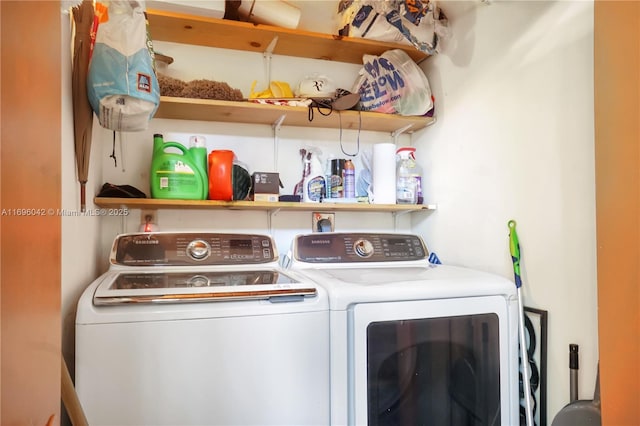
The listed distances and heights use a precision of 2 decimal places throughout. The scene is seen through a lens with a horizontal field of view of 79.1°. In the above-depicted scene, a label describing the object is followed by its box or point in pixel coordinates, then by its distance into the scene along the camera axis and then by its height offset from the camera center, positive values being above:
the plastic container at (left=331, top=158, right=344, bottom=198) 1.95 +0.18
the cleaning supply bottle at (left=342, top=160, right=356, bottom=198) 1.95 +0.16
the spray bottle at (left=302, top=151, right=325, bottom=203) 1.93 +0.13
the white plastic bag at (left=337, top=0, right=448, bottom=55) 1.78 +0.90
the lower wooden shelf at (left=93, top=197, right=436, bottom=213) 1.64 +0.04
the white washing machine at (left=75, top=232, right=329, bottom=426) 0.95 -0.36
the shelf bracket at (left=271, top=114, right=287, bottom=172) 2.06 +0.37
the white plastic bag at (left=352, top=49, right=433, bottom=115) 1.93 +0.63
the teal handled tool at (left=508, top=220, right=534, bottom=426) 1.30 -0.50
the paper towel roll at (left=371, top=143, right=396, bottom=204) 1.94 +0.20
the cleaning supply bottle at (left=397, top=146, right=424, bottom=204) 2.02 +0.23
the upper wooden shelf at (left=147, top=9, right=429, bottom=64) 1.77 +0.86
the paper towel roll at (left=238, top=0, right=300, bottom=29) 1.82 +0.96
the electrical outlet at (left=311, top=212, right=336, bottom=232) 2.09 -0.05
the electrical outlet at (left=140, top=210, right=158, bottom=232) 1.80 -0.02
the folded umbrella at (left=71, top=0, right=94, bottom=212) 1.17 +0.44
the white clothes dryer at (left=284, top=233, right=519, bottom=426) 1.14 -0.43
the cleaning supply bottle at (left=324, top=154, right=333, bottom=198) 1.96 +0.16
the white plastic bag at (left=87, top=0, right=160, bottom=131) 1.15 +0.44
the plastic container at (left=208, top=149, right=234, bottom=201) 1.72 +0.17
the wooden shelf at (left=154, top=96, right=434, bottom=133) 1.75 +0.48
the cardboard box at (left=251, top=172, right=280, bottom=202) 1.80 +0.12
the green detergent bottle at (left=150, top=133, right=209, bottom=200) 1.68 +0.17
